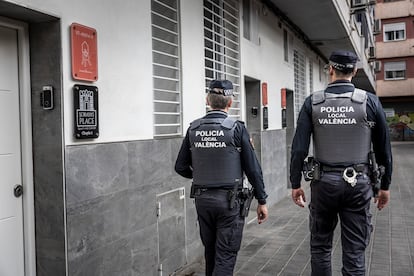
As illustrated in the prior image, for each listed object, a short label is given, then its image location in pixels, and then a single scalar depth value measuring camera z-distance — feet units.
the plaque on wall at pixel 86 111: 10.19
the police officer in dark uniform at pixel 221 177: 10.46
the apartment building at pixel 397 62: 103.30
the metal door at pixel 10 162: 9.56
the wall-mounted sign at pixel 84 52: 10.14
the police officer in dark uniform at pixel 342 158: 10.44
